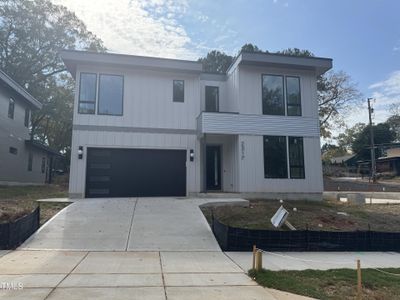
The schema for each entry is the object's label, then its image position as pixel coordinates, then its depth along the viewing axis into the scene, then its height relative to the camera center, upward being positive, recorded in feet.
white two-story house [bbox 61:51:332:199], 47.78 +7.85
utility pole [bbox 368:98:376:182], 111.12 +11.99
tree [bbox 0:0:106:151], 84.84 +35.47
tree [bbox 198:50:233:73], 112.31 +40.53
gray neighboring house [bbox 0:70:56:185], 60.90 +8.15
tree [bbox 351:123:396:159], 153.89 +19.74
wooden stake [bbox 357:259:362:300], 15.71 -5.13
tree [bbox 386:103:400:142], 164.66 +29.27
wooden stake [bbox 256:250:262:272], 19.90 -4.71
